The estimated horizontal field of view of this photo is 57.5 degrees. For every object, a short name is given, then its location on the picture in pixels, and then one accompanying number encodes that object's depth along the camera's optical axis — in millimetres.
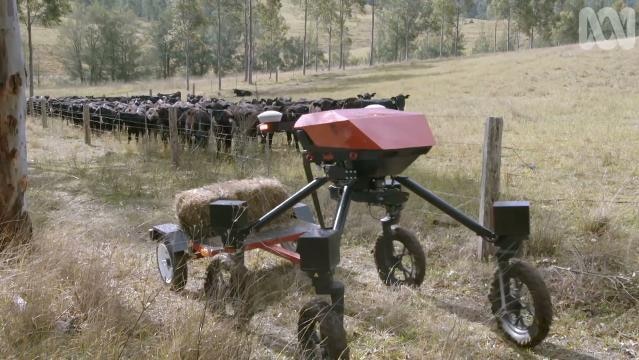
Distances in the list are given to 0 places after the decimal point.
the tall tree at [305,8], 52438
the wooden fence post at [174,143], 10289
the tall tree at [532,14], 63719
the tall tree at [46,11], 31578
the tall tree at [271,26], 50469
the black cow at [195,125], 12344
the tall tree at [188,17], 45250
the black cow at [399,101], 16689
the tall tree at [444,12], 62656
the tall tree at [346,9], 56219
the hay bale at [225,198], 4703
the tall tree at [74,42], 70688
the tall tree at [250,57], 41969
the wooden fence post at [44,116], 19797
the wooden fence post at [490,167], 4785
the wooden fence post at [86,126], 15427
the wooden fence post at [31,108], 23784
